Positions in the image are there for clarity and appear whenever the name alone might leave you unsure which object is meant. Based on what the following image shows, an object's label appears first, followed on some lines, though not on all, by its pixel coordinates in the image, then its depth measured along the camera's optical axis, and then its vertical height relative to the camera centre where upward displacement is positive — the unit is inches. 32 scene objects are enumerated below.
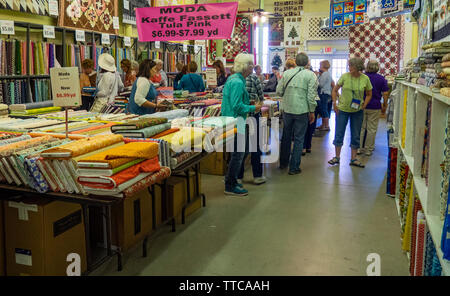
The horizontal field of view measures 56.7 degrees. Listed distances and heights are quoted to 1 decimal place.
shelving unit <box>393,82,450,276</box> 75.4 -13.8
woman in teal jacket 179.8 -4.9
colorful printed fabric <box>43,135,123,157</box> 99.3 -13.8
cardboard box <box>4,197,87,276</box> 105.8 -37.5
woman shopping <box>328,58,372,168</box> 236.4 -6.3
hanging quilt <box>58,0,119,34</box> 277.1 +53.5
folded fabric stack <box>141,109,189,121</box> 166.6 -10.0
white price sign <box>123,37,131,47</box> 332.2 +38.9
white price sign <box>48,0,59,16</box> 262.1 +51.9
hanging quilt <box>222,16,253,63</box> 585.4 +67.8
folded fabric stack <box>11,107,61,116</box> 166.4 -8.6
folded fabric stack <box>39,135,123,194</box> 98.4 -17.7
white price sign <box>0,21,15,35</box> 221.6 +33.5
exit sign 561.3 +52.3
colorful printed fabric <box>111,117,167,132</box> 129.2 -10.8
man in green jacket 224.1 -6.2
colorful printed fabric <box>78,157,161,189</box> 95.0 -20.4
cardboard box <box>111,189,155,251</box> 129.3 -41.5
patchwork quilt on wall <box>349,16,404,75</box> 510.6 +58.3
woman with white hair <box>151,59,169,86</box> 284.6 +9.1
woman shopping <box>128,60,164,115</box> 201.6 -1.5
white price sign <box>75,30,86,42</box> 281.3 +36.8
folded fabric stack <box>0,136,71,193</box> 101.1 -18.4
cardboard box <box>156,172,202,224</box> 156.0 -40.5
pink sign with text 224.9 +38.0
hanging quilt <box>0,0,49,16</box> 229.8 +48.7
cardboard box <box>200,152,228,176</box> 233.1 -41.6
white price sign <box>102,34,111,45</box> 306.1 +37.0
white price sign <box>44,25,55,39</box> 250.4 +35.3
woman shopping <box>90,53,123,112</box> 239.3 +2.3
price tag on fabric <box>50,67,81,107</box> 121.8 +0.9
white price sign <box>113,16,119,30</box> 329.4 +52.8
